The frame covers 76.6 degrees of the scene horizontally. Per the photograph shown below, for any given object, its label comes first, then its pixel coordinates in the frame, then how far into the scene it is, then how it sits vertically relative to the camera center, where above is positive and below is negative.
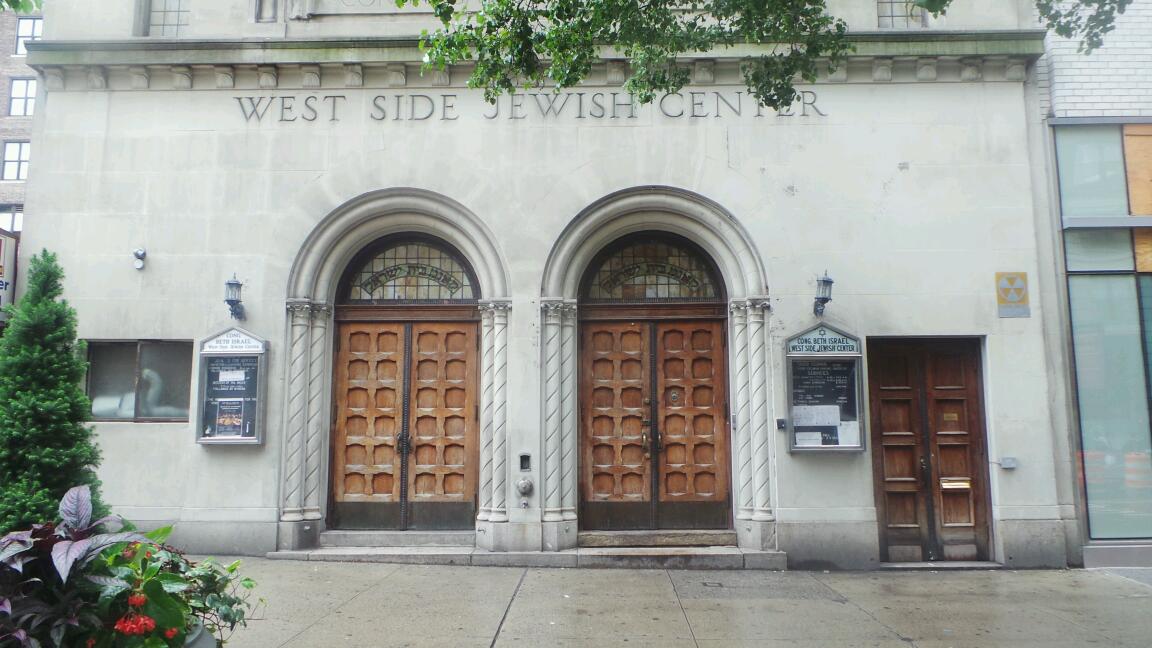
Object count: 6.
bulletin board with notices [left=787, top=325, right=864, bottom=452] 9.30 +0.56
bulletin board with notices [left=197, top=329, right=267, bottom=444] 9.48 +0.64
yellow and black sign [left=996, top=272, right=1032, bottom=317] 9.57 +1.77
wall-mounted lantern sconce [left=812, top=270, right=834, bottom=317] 9.26 +1.79
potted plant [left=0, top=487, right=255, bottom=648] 3.43 -0.74
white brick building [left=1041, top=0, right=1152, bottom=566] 9.40 +2.14
